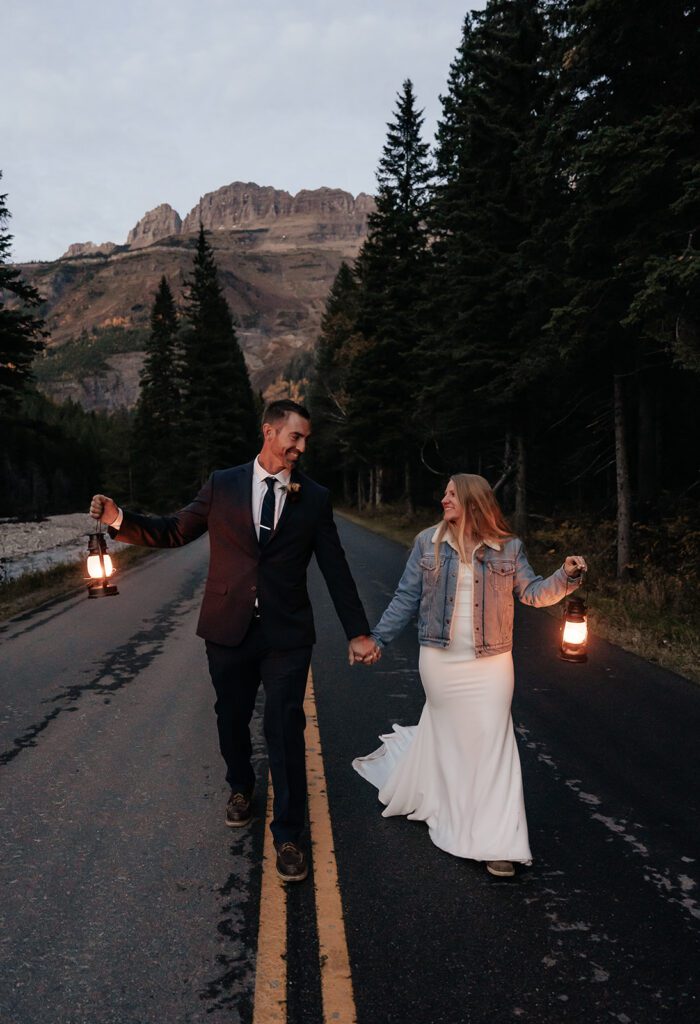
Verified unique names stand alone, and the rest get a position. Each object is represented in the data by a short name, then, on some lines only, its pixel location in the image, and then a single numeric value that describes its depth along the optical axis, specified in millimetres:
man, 3604
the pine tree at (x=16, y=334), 24953
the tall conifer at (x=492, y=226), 15797
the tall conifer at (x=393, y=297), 30297
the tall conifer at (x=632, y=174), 8266
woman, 3590
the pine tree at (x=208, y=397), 49031
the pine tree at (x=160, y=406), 54100
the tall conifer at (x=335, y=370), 42125
